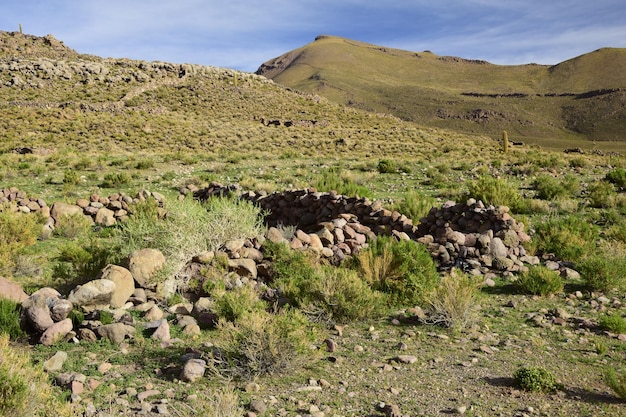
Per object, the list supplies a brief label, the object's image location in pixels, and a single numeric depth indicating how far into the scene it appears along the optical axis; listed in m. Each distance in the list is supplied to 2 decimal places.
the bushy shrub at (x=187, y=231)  7.73
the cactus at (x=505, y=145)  29.44
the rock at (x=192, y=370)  4.48
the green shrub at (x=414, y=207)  11.61
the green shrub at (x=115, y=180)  17.14
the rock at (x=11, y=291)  5.88
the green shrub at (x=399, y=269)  6.93
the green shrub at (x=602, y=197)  12.88
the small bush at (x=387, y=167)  20.08
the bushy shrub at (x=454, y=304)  5.97
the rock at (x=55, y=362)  4.56
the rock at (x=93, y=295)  6.04
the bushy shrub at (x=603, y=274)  7.14
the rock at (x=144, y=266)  6.95
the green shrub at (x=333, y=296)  6.14
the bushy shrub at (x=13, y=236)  8.00
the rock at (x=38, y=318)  5.36
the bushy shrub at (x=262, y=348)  4.64
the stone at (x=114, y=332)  5.30
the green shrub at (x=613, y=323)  5.68
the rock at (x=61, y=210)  11.64
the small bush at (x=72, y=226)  10.73
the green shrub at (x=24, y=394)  3.48
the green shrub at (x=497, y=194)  12.66
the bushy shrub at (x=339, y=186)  14.20
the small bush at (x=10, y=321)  5.22
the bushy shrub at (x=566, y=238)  8.76
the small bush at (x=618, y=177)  15.27
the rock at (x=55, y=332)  5.20
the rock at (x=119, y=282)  6.32
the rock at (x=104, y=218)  12.24
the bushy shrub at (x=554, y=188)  14.03
